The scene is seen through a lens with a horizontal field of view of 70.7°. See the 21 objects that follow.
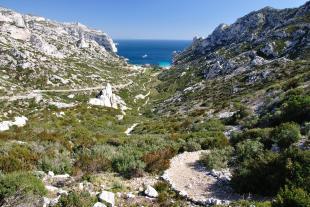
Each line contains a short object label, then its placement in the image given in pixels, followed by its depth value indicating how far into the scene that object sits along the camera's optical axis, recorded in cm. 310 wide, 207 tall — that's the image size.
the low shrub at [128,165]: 956
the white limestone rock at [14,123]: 2153
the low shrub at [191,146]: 1270
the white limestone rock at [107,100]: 5263
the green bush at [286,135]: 1054
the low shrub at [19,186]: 709
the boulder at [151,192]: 782
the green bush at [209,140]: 1295
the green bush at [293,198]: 595
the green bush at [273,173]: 718
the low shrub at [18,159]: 954
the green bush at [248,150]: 1027
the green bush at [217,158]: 1016
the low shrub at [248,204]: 662
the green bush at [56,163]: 983
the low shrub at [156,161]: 989
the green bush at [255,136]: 1152
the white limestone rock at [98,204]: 688
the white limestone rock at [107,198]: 718
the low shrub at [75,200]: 687
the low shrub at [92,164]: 997
